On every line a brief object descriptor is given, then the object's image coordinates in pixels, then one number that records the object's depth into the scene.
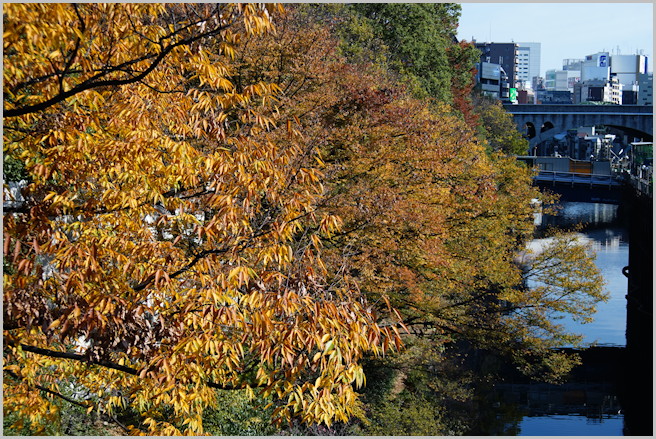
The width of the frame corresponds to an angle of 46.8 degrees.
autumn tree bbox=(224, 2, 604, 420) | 20.12
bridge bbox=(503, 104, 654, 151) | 94.75
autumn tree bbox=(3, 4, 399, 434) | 6.71
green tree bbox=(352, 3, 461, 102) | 40.69
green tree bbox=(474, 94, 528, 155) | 76.69
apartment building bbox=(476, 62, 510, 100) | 153.88
